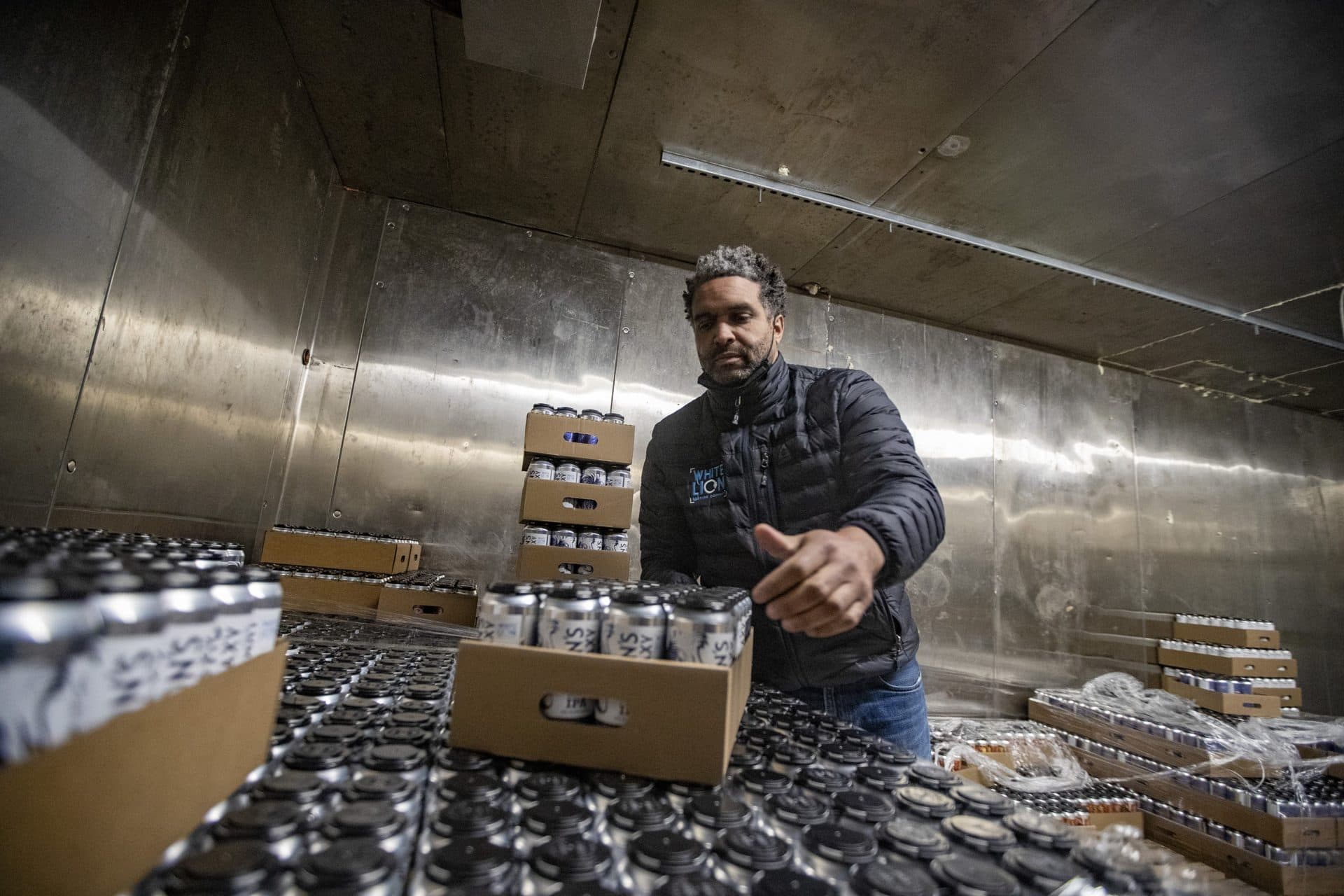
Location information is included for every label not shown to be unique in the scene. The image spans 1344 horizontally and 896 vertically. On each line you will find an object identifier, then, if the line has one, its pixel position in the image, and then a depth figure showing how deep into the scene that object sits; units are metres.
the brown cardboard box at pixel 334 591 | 2.36
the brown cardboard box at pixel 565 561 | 2.65
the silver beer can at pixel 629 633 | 0.76
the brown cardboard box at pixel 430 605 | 2.41
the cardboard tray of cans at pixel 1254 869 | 2.51
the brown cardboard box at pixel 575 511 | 2.66
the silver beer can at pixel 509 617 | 0.78
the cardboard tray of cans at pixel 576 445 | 2.75
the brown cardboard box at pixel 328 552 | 2.49
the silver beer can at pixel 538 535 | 2.69
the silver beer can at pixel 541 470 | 2.71
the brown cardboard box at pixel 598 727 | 0.72
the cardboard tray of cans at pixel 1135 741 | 2.93
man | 1.47
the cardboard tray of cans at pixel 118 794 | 0.38
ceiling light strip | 3.09
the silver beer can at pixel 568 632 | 0.76
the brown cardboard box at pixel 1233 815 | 2.55
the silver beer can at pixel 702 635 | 0.76
